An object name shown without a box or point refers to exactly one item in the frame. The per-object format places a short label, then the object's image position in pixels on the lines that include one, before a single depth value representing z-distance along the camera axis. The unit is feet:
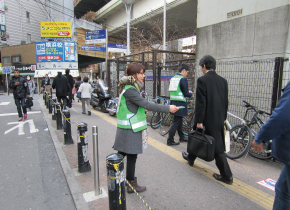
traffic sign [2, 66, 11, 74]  75.92
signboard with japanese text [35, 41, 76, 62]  92.56
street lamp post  45.77
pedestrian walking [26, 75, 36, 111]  41.37
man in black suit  10.18
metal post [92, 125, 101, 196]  9.17
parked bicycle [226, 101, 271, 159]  13.16
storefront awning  92.27
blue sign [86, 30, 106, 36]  51.94
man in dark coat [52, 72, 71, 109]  28.04
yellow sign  94.53
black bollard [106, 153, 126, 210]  6.64
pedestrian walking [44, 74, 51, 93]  43.28
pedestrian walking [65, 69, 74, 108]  30.83
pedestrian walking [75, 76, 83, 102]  42.13
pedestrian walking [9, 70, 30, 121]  24.52
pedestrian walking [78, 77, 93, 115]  29.05
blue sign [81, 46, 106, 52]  49.69
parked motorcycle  31.81
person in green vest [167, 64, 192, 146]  15.56
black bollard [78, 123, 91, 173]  11.25
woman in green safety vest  8.52
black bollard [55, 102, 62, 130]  20.52
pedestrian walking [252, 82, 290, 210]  5.24
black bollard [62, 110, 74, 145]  15.53
